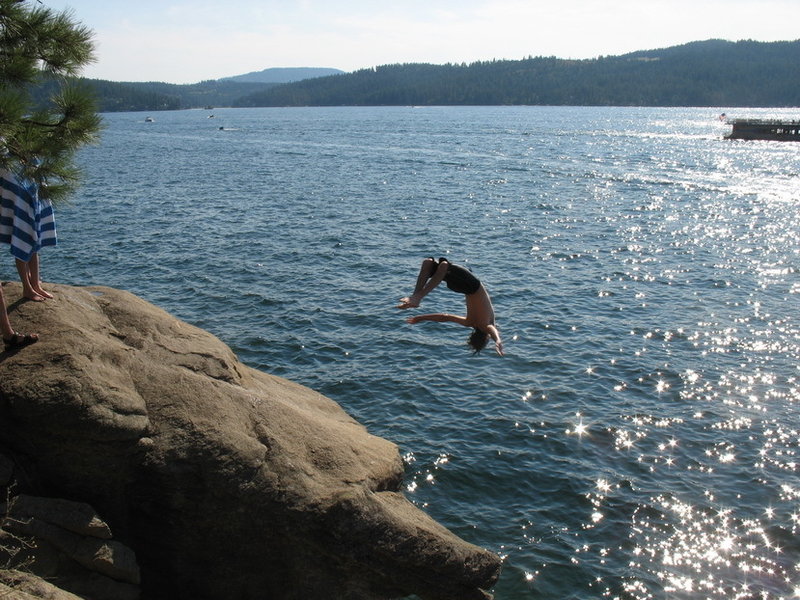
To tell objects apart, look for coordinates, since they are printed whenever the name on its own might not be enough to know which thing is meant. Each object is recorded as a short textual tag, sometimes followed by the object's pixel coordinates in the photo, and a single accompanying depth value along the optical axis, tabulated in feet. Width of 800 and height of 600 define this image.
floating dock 366.33
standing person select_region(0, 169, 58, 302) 37.09
